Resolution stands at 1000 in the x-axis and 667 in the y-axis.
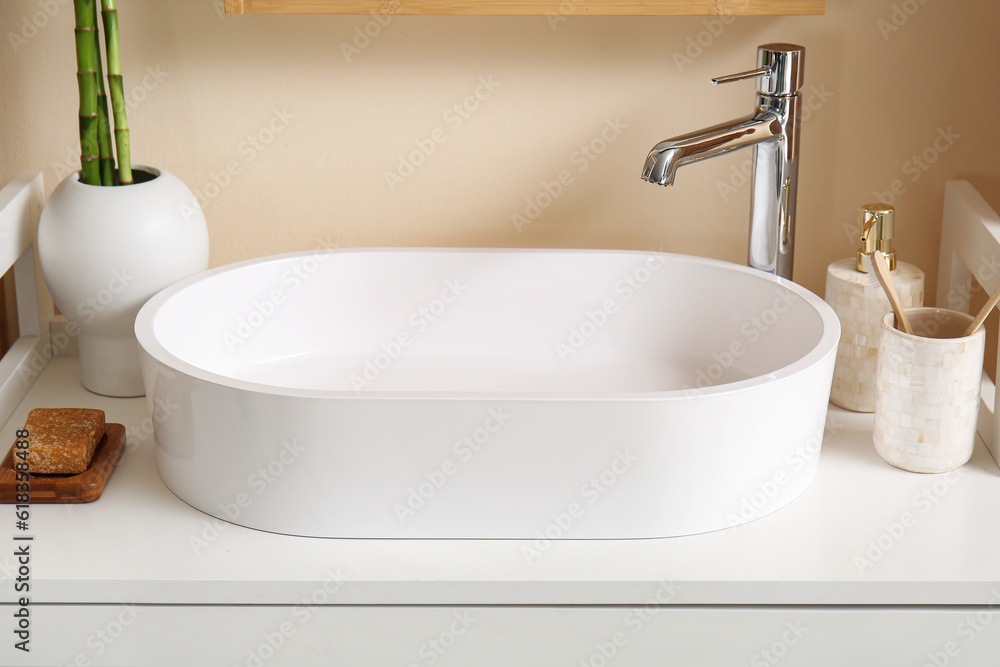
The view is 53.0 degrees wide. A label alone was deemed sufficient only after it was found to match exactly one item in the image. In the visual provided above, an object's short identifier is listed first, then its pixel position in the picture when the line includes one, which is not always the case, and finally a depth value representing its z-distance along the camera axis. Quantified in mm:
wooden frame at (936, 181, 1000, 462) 922
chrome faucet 911
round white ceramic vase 953
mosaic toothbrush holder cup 843
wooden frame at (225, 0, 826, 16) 961
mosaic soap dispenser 935
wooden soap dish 823
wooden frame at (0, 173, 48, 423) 989
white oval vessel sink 738
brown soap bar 834
